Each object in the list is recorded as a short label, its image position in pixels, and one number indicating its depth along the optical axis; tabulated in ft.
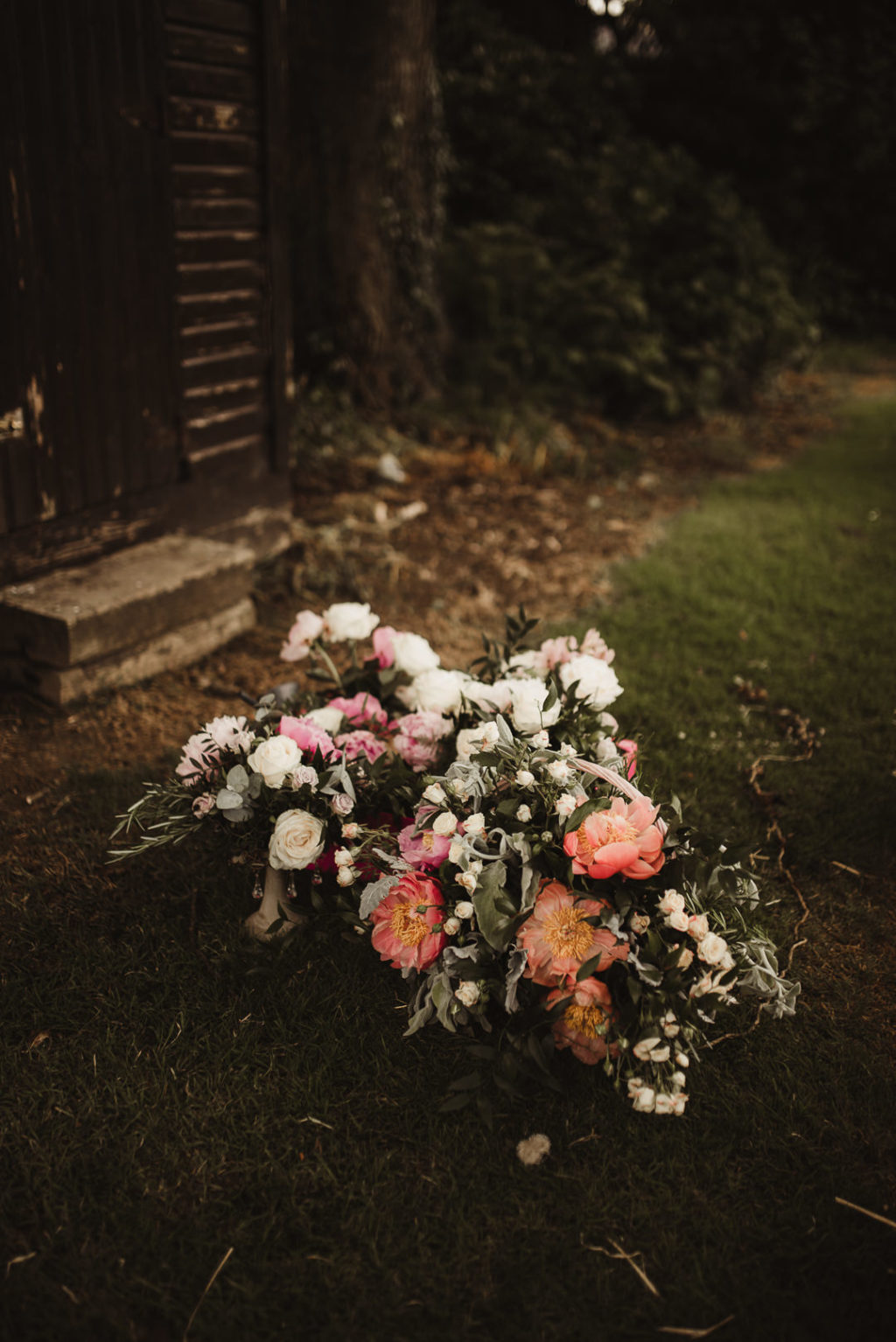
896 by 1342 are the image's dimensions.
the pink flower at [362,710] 8.80
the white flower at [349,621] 9.04
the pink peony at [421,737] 8.11
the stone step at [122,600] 11.14
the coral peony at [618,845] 6.45
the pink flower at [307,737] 7.80
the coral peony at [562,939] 6.52
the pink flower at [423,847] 6.88
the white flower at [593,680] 8.25
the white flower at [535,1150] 6.34
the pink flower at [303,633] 9.10
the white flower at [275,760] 7.29
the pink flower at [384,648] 9.33
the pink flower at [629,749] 8.30
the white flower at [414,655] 8.92
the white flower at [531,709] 7.61
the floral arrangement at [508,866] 6.49
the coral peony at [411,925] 6.78
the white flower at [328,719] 8.46
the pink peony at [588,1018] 6.49
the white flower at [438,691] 8.25
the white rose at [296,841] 7.12
